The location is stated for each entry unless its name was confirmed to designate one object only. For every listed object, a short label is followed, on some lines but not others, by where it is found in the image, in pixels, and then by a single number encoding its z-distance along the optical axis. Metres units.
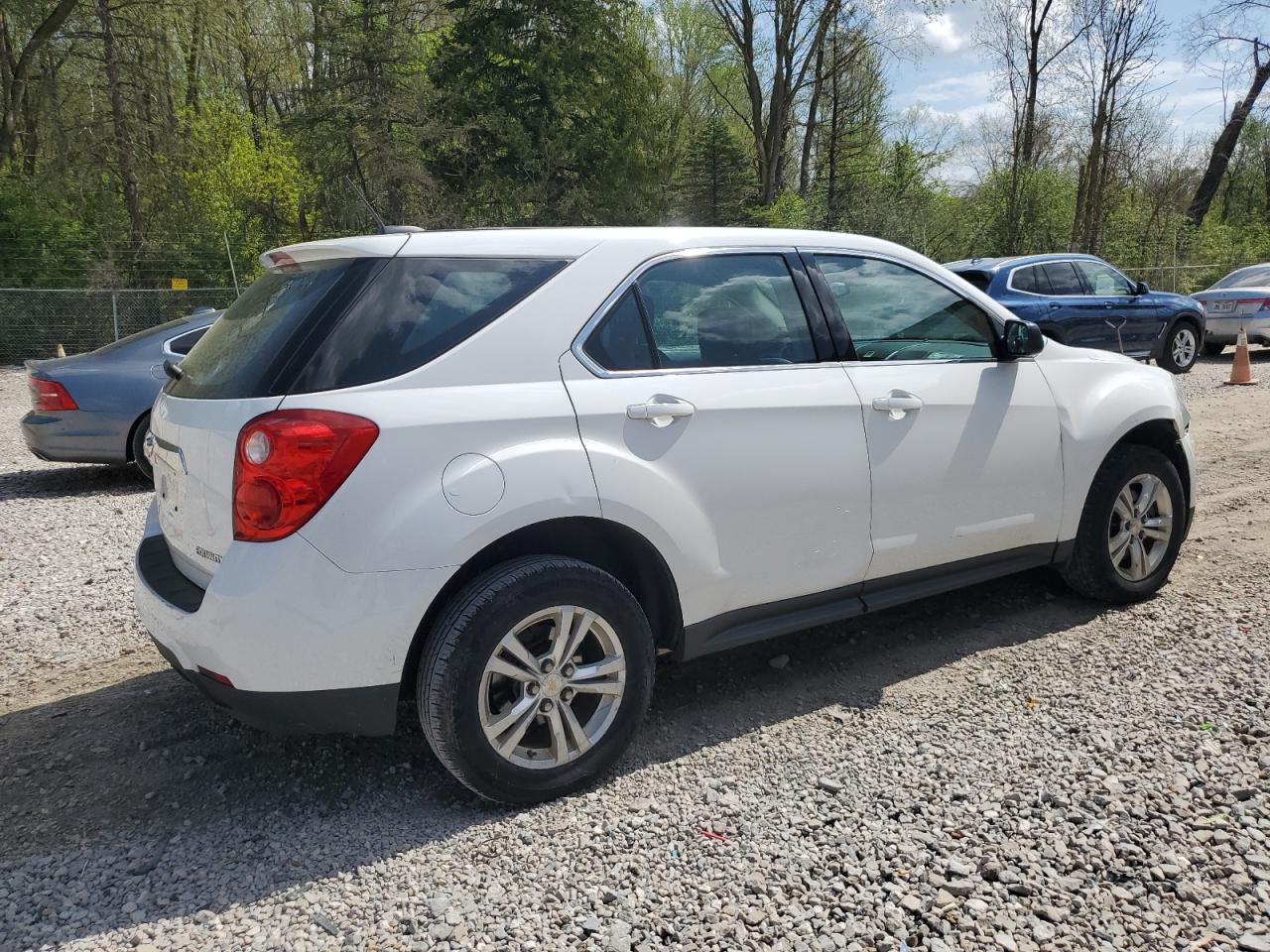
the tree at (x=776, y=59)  30.09
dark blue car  12.16
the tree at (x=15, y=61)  22.83
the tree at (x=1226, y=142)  30.98
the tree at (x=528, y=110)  24.86
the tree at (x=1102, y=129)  26.17
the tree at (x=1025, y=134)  27.12
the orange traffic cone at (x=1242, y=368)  12.82
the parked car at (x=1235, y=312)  15.45
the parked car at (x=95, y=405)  7.80
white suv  2.64
